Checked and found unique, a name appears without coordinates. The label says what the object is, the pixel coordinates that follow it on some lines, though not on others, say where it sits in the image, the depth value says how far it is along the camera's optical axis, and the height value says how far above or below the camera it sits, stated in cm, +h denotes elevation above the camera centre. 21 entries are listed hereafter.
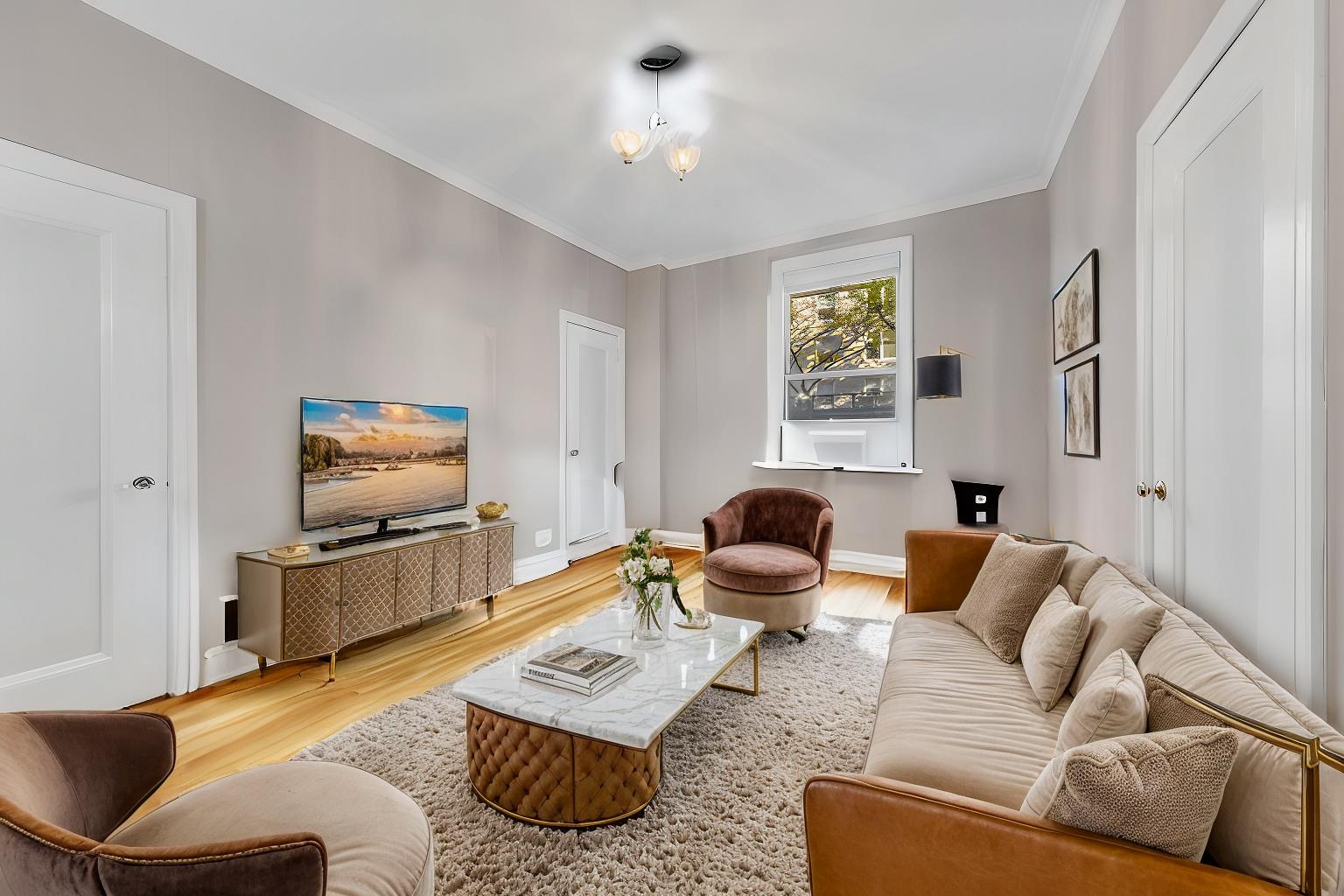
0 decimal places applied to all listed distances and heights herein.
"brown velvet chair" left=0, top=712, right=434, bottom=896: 76 -61
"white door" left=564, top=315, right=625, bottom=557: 494 +12
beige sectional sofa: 81 -62
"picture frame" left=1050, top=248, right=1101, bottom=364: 263 +70
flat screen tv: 302 -8
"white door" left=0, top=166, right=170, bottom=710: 212 +0
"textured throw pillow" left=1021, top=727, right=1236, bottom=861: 83 -50
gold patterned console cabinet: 257 -71
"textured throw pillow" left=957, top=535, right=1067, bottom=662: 193 -51
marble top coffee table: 160 -87
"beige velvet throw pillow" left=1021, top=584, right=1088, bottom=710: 156 -57
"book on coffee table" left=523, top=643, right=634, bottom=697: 176 -70
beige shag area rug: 148 -109
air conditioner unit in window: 474 +2
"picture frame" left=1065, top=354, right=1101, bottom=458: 263 +19
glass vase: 219 -65
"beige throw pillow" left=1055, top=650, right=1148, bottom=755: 104 -49
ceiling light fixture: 273 +165
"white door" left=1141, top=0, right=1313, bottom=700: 121 +24
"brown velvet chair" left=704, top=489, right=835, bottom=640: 299 -61
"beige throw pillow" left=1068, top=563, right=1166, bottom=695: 139 -44
